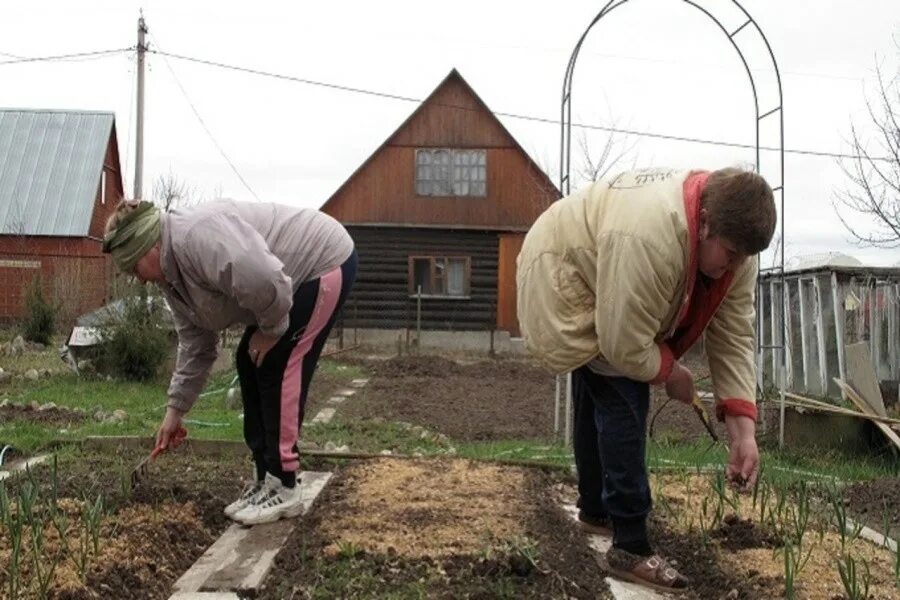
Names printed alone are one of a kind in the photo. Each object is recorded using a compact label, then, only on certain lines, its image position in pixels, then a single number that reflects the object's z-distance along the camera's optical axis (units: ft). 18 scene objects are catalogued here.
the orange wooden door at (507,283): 71.26
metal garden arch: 20.02
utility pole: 49.58
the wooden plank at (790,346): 31.60
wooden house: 71.51
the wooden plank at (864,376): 22.02
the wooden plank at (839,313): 28.68
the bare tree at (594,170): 68.24
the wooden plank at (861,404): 19.07
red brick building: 71.15
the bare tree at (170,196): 84.02
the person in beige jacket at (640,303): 8.04
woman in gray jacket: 9.40
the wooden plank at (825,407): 19.10
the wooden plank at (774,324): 30.99
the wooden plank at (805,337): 31.63
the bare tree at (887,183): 39.34
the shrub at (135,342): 31.81
